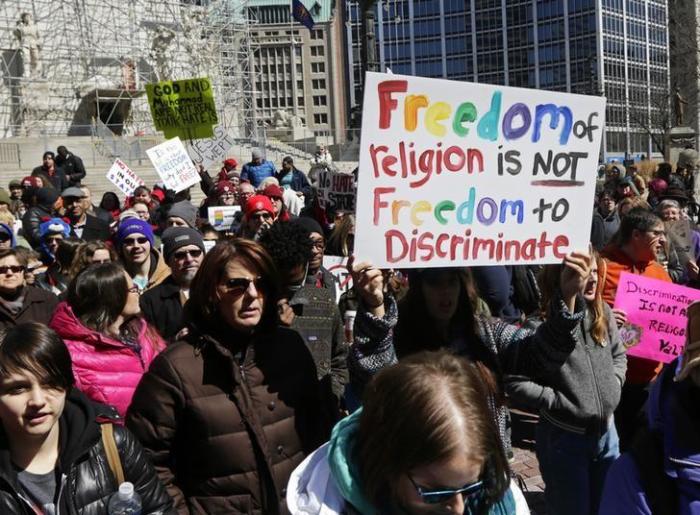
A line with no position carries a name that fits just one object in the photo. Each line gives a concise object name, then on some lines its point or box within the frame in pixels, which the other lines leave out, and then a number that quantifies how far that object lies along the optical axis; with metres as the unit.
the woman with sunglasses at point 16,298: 4.42
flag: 34.16
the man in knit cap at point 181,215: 7.08
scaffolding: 31.77
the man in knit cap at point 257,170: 13.62
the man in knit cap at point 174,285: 4.46
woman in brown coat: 2.64
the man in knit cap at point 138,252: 5.26
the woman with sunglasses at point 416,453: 1.73
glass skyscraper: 93.50
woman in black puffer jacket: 2.32
